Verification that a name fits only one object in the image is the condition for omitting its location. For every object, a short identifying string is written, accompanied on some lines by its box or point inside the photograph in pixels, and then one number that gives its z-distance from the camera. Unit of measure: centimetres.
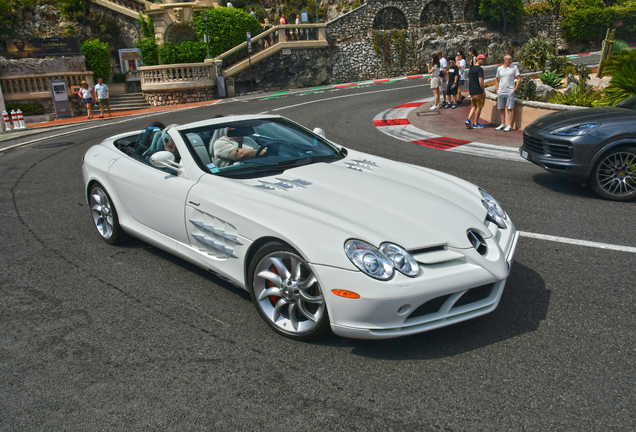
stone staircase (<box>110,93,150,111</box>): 2830
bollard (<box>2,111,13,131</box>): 2128
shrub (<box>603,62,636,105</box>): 1112
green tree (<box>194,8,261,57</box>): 3147
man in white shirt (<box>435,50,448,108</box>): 1710
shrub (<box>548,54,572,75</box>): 1636
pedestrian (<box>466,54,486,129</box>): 1268
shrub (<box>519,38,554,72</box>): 1747
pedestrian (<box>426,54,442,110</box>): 1644
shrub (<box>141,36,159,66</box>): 3412
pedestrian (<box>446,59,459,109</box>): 1638
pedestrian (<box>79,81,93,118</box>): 2297
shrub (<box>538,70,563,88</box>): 1493
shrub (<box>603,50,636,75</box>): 1406
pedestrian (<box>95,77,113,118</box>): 2307
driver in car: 448
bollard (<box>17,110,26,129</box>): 2130
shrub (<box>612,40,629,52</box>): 1909
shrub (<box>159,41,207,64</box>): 3103
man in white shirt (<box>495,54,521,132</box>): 1189
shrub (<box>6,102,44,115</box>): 2489
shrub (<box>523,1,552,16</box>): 4084
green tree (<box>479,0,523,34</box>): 3772
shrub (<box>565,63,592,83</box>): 1533
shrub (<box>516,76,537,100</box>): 1329
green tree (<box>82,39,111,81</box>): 3225
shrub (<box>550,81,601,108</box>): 1197
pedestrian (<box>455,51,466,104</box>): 1691
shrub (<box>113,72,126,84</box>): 3425
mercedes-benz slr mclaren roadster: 314
